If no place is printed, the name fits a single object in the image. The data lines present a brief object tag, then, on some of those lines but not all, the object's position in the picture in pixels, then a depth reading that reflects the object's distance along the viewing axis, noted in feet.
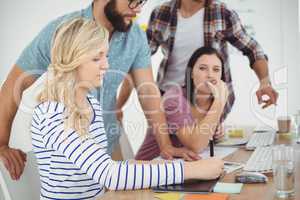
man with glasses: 6.95
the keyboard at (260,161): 5.32
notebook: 4.59
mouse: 4.85
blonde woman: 4.62
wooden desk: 4.39
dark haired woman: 7.07
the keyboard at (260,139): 6.65
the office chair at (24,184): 5.32
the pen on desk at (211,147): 6.66
